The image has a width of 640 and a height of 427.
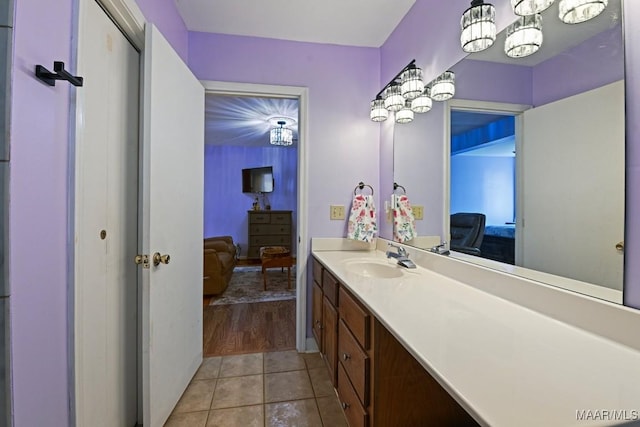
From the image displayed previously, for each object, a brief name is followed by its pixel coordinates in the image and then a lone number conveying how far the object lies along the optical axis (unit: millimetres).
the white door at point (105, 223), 958
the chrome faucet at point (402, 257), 1588
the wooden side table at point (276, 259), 3670
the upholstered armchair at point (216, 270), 3191
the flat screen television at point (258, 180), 5617
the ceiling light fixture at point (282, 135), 3996
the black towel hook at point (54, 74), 750
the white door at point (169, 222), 1274
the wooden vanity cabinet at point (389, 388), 970
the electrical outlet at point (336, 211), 2191
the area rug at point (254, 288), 3297
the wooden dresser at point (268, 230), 5441
